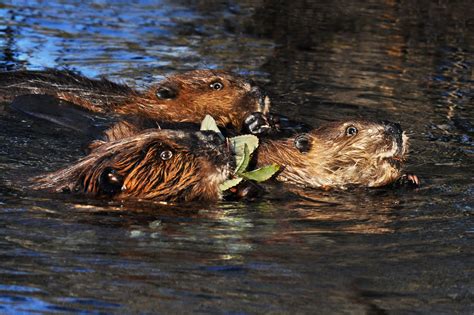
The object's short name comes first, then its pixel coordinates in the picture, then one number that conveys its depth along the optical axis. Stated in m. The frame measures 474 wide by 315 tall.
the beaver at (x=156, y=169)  11.92
